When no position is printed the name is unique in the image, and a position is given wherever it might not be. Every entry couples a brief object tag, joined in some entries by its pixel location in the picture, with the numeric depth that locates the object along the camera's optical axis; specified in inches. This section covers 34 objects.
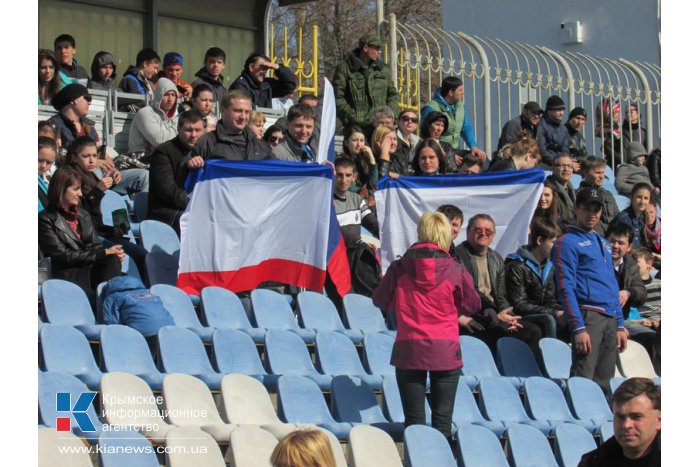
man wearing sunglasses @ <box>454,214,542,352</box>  781.3
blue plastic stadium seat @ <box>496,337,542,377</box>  765.9
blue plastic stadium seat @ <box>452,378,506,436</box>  670.5
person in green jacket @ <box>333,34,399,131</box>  1039.6
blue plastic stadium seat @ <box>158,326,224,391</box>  638.5
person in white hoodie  887.1
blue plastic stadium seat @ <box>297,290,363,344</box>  746.8
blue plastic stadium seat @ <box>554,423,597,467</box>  665.0
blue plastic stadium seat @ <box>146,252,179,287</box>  761.0
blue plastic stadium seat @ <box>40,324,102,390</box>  598.5
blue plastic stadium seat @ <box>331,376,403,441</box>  642.8
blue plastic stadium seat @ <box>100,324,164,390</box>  614.9
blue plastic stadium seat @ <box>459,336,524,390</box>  745.0
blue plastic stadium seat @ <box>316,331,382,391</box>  692.2
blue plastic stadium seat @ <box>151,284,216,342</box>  697.6
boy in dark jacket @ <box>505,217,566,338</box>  791.1
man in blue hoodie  749.3
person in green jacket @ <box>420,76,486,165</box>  1080.2
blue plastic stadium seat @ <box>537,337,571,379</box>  770.8
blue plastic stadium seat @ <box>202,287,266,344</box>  707.4
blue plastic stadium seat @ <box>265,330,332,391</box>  674.8
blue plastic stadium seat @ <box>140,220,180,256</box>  768.9
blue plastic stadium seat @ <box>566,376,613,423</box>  732.0
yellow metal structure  1225.8
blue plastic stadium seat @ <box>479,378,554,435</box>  698.2
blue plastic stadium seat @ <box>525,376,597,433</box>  717.9
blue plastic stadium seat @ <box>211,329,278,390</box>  658.2
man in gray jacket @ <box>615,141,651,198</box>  1159.6
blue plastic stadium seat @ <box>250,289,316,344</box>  726.5
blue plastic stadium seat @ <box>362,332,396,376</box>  714.2
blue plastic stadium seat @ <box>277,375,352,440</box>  619.2
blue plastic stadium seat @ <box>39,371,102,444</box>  540.7
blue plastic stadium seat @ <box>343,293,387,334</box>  771.4
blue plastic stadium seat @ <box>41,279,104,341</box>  649.3
